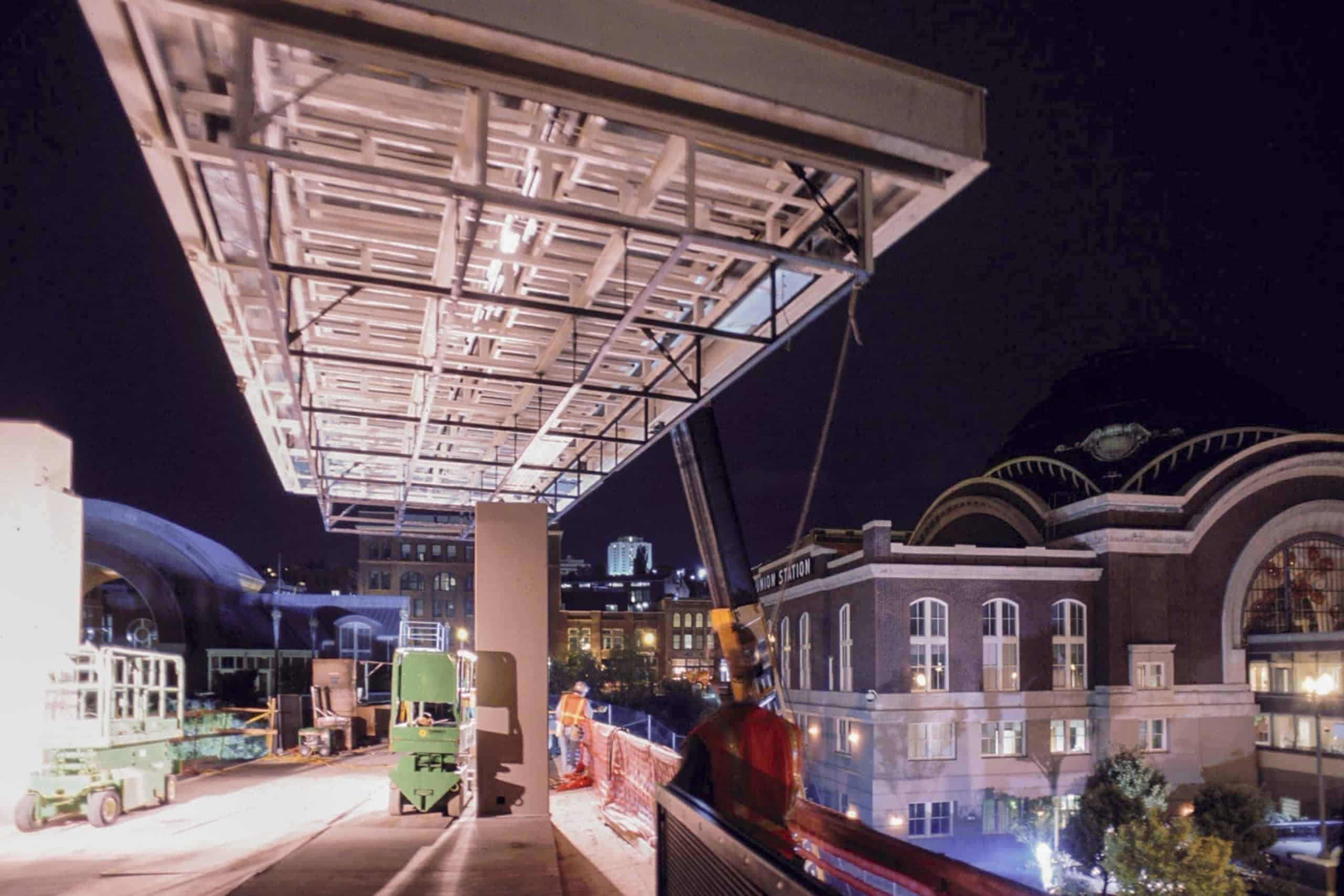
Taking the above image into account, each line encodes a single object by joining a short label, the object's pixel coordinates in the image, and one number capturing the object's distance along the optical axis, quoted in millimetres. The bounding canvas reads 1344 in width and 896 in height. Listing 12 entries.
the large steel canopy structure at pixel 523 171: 4859
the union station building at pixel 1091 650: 46219
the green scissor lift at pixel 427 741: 11227
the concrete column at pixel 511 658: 10680
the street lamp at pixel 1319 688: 40672
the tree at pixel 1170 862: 31531
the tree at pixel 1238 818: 38406
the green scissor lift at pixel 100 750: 11672
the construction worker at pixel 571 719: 16703
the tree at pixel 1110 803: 40781
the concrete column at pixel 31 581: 12500
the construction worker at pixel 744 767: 5090
